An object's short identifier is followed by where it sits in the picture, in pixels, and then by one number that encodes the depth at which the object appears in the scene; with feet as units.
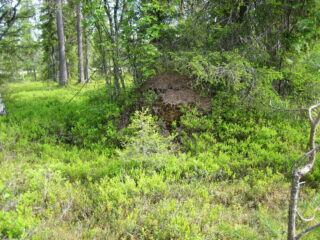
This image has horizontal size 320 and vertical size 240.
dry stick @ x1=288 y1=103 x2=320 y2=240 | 6.21
